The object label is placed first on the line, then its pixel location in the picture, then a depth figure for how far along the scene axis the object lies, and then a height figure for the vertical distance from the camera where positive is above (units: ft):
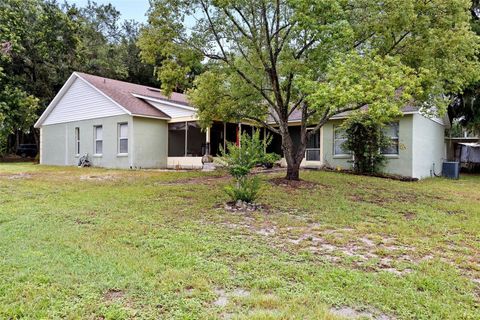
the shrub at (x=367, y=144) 49.49 +1.33
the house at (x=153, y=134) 51.37 +3.12
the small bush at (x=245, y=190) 25.35 -2.53
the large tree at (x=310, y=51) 24.75 +8.87
